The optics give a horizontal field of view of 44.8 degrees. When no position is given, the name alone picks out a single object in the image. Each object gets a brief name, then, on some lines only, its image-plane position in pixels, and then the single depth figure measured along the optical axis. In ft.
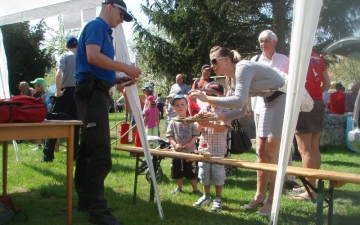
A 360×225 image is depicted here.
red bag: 11.58
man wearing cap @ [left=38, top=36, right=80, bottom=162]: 22.98
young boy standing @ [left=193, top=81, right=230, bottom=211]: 15.78
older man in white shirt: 16.40
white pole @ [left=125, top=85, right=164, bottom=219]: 13.56
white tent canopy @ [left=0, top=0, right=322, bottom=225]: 8.89
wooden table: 11.51
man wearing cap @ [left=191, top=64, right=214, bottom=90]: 25.52
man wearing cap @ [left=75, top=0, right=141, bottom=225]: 12.21
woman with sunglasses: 12.76
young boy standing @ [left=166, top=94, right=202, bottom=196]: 17.54
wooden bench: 10.35
